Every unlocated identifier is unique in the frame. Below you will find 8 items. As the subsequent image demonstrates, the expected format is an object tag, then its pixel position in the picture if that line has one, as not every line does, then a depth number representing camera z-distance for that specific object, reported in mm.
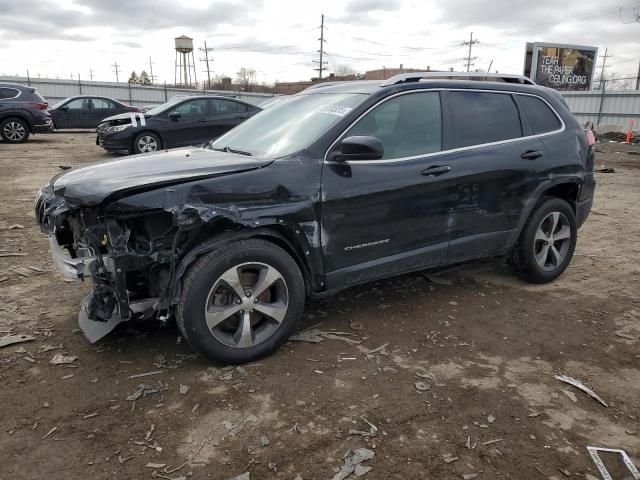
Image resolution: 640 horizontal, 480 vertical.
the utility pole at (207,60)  79462
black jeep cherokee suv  3004
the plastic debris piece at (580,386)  2996
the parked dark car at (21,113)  14883
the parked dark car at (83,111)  20078
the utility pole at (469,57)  63828
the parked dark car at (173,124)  12055
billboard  33500
